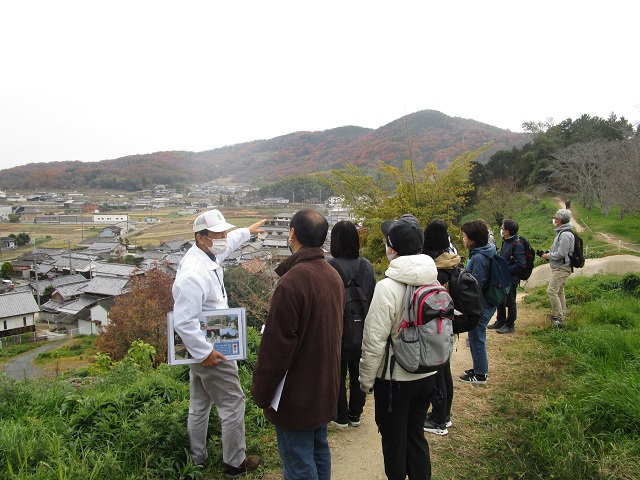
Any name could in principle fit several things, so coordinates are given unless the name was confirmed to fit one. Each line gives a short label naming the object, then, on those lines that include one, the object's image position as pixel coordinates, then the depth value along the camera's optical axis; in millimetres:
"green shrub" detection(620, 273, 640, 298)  5720
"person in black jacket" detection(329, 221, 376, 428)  2754
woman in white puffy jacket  2135
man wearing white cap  2215
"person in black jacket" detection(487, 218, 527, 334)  4781
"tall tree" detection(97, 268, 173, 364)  13648
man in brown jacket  1787
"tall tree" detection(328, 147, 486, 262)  9703
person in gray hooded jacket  4766
